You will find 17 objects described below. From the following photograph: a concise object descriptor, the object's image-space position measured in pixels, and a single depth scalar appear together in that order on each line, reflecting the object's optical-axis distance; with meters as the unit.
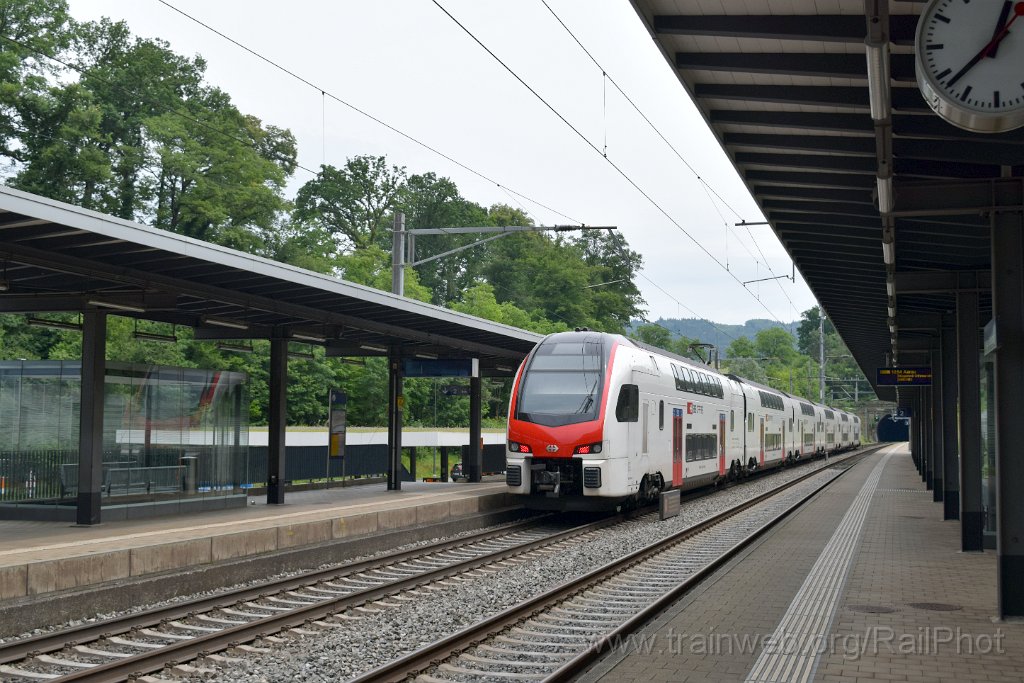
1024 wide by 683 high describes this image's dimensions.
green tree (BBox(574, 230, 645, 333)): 84.92
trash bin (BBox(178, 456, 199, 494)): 17.92
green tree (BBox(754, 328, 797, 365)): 163.56
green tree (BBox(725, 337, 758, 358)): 160.34
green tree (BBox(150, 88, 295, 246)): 42.56
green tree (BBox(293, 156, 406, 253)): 67.88
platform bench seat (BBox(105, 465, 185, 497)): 16.31
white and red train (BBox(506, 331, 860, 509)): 18.09
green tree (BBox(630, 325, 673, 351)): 102.69
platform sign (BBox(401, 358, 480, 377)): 25.59
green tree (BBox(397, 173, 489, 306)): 75.19
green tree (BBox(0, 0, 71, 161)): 36.88
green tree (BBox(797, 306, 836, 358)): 168.43
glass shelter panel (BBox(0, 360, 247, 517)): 16.55
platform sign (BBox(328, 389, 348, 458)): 23.66
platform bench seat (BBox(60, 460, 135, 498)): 16.80
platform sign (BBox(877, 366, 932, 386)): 25.73
